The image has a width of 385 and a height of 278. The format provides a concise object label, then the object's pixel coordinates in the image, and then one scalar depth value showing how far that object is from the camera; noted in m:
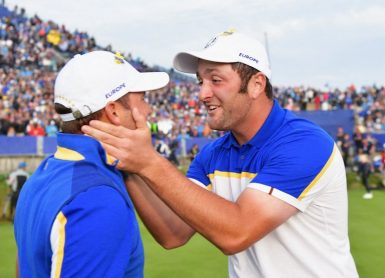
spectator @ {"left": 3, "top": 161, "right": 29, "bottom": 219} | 13.88
